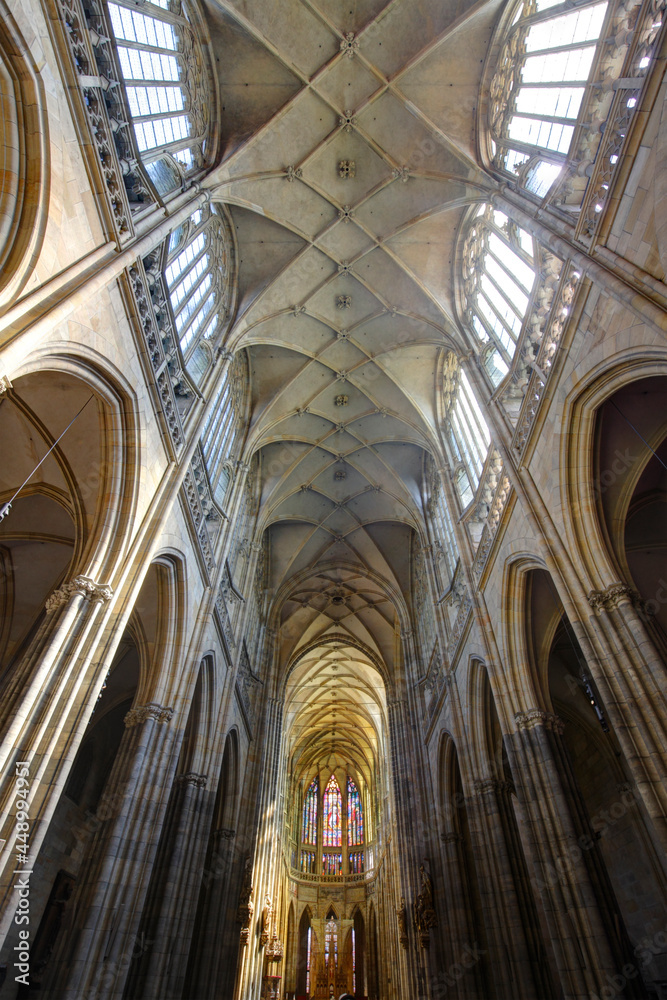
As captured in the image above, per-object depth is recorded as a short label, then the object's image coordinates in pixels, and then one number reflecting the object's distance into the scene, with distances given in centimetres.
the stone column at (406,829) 1773
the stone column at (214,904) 1297
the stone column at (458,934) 1306
